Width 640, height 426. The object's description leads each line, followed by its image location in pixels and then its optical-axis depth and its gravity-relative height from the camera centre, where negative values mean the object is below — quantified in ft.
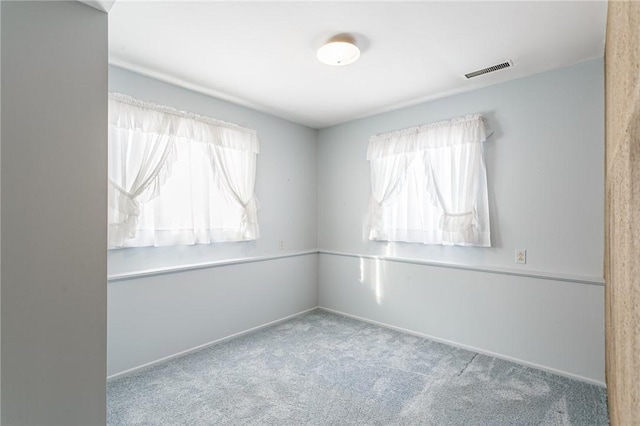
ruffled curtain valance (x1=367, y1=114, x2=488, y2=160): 9.88 +2.71
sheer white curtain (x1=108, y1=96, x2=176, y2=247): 8.31 +1.56
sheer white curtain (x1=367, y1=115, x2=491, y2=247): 9.90 +1.05
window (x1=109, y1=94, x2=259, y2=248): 8.45 +1.17
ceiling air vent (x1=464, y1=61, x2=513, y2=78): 8.45 +4.05
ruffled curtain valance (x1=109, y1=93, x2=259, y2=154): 8.48 +2.82
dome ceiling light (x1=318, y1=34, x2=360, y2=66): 7.23 +3.91
